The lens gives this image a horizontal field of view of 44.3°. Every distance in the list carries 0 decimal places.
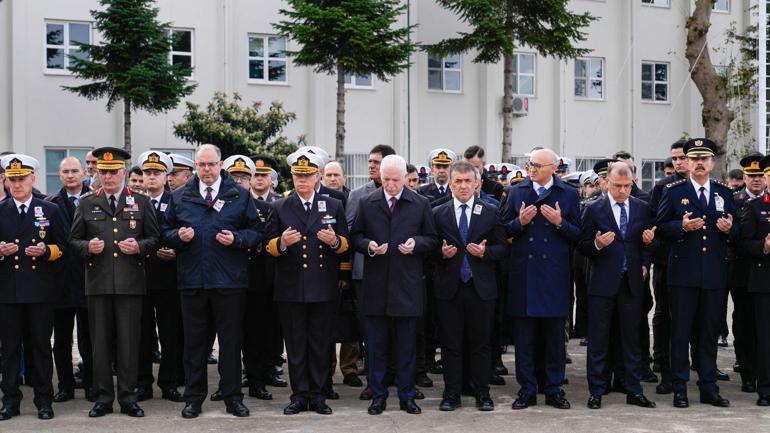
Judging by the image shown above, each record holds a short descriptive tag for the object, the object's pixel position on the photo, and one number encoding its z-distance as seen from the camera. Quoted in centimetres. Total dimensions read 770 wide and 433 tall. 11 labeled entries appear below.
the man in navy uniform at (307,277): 869
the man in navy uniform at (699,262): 902
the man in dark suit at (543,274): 892
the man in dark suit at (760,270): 909
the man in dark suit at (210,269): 856
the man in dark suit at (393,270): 867
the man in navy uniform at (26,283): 845
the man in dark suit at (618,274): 898
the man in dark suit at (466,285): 883
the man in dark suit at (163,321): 933
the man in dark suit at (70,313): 929
